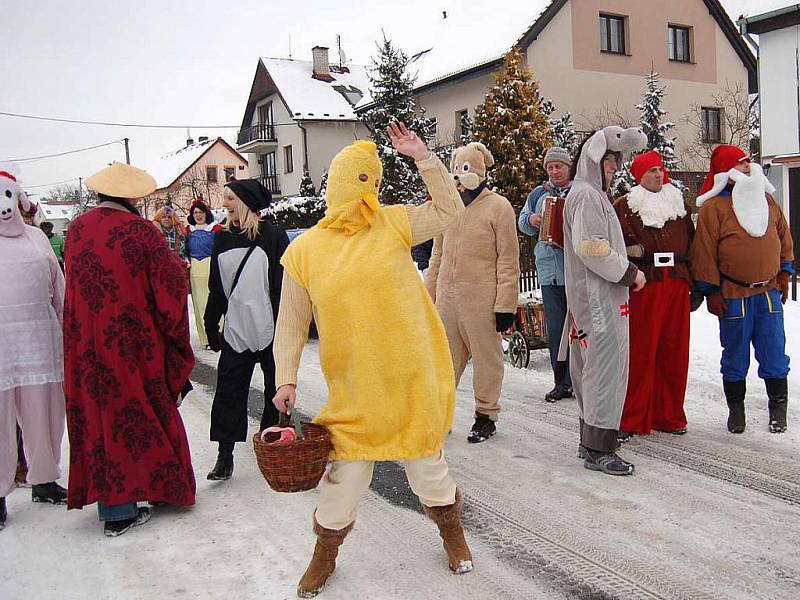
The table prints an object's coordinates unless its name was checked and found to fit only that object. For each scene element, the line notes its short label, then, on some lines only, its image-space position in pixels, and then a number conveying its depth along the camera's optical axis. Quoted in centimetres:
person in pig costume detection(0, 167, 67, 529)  457
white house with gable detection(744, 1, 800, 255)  1499
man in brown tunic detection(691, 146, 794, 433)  543
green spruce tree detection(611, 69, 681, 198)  2133
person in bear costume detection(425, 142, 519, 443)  544
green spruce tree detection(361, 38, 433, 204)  2102
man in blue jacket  658
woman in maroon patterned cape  417
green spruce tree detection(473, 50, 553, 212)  1595
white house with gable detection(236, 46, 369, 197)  3534
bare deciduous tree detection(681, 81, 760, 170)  2623
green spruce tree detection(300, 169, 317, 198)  3034
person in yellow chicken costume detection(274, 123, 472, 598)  325
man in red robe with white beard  549
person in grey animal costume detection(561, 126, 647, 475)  475
